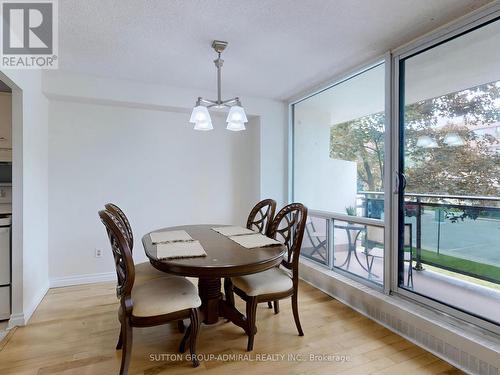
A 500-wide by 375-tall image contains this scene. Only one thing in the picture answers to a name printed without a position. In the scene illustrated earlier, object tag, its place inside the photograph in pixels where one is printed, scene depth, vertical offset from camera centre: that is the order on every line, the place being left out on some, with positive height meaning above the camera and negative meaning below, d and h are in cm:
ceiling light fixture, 226 +57
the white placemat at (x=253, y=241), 210 -44
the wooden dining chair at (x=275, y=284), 202 -74
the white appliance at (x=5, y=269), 241 -73
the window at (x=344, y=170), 277 +18
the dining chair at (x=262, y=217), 281 -33
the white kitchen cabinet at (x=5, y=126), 266 +57
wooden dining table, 163 -47
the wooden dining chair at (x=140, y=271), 209 -70
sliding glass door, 189 +10
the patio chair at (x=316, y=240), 346 -70
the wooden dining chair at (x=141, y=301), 164 -73
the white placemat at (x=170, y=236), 220 -43
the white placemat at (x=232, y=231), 251 -43
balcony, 192 -51
